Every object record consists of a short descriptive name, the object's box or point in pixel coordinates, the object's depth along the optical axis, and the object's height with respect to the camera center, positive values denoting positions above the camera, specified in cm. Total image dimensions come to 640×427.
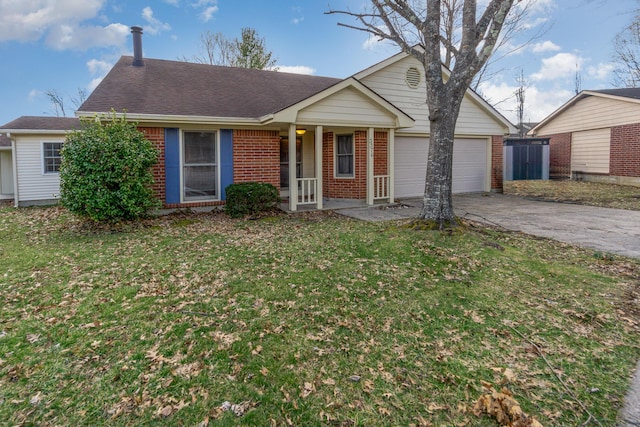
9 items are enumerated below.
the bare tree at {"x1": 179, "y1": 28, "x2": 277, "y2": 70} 2562 +968
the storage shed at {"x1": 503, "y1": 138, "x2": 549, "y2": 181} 1981 +142
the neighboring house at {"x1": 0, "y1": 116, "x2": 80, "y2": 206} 1209 +84
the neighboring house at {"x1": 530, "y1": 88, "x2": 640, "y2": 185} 1603 +236
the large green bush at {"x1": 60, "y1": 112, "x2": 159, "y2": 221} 741 +25
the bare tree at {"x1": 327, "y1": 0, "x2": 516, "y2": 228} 707 +203
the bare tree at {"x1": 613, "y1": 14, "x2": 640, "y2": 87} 2422 +885
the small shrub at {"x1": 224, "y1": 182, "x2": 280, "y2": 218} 910 -35
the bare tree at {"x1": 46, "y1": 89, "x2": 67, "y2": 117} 3209 +730
